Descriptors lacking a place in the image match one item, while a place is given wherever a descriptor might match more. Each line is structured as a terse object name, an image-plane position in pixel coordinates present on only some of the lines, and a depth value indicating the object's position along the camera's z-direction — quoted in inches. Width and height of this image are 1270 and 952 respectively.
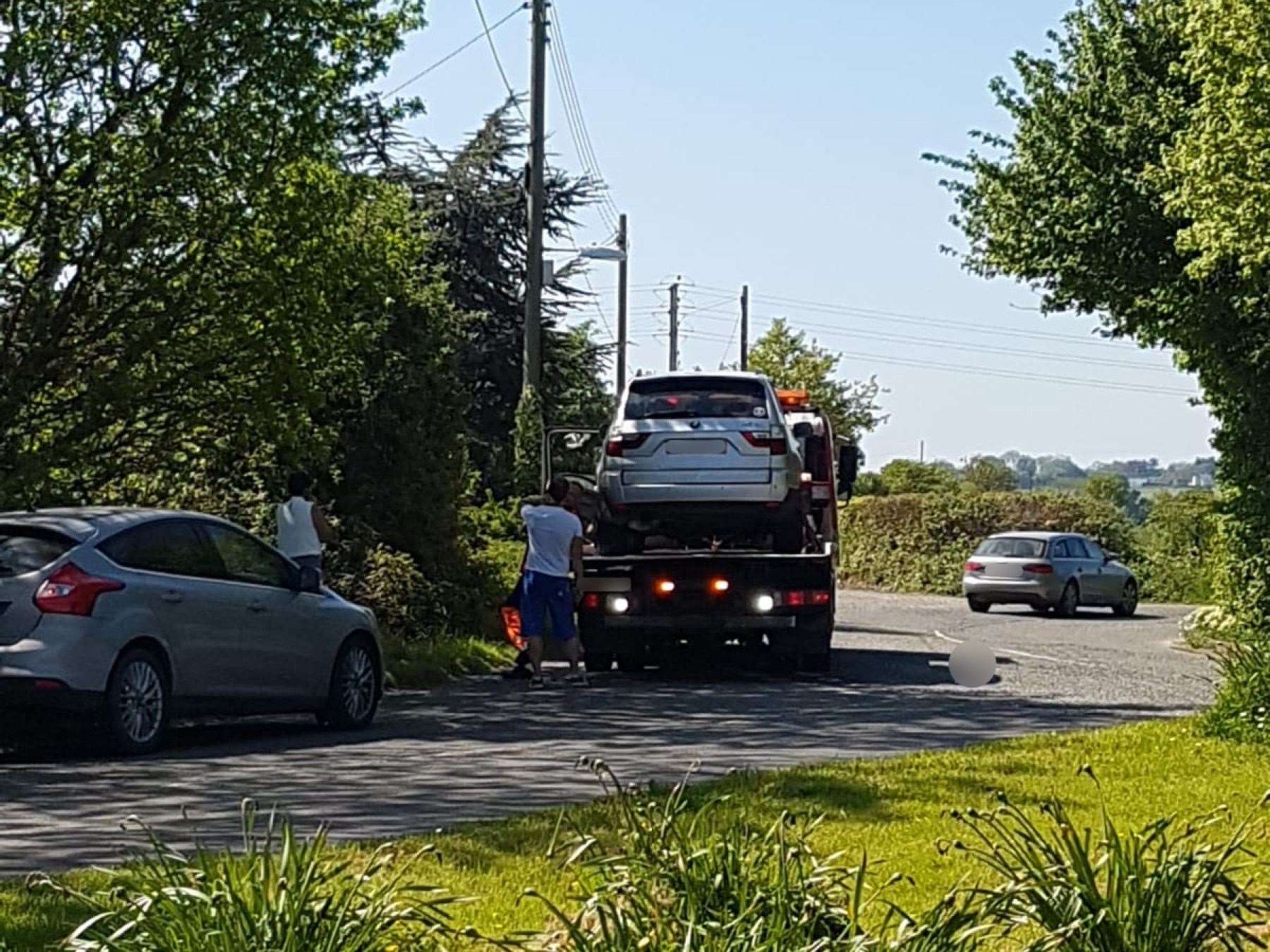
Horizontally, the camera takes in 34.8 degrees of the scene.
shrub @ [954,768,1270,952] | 198.4
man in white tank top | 673.0
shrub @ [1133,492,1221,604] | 1745.8
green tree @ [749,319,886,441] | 3011.3
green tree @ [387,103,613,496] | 1695.4
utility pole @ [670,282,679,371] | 2854.3
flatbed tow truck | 741.3
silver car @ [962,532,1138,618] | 1427.2
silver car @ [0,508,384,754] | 470.9
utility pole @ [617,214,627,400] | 1812.3
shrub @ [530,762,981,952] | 183.5
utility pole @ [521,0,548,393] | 1109.7
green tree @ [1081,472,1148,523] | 2802.7
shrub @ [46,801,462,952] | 180.2
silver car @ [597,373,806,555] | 758.5
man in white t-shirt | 701.9
